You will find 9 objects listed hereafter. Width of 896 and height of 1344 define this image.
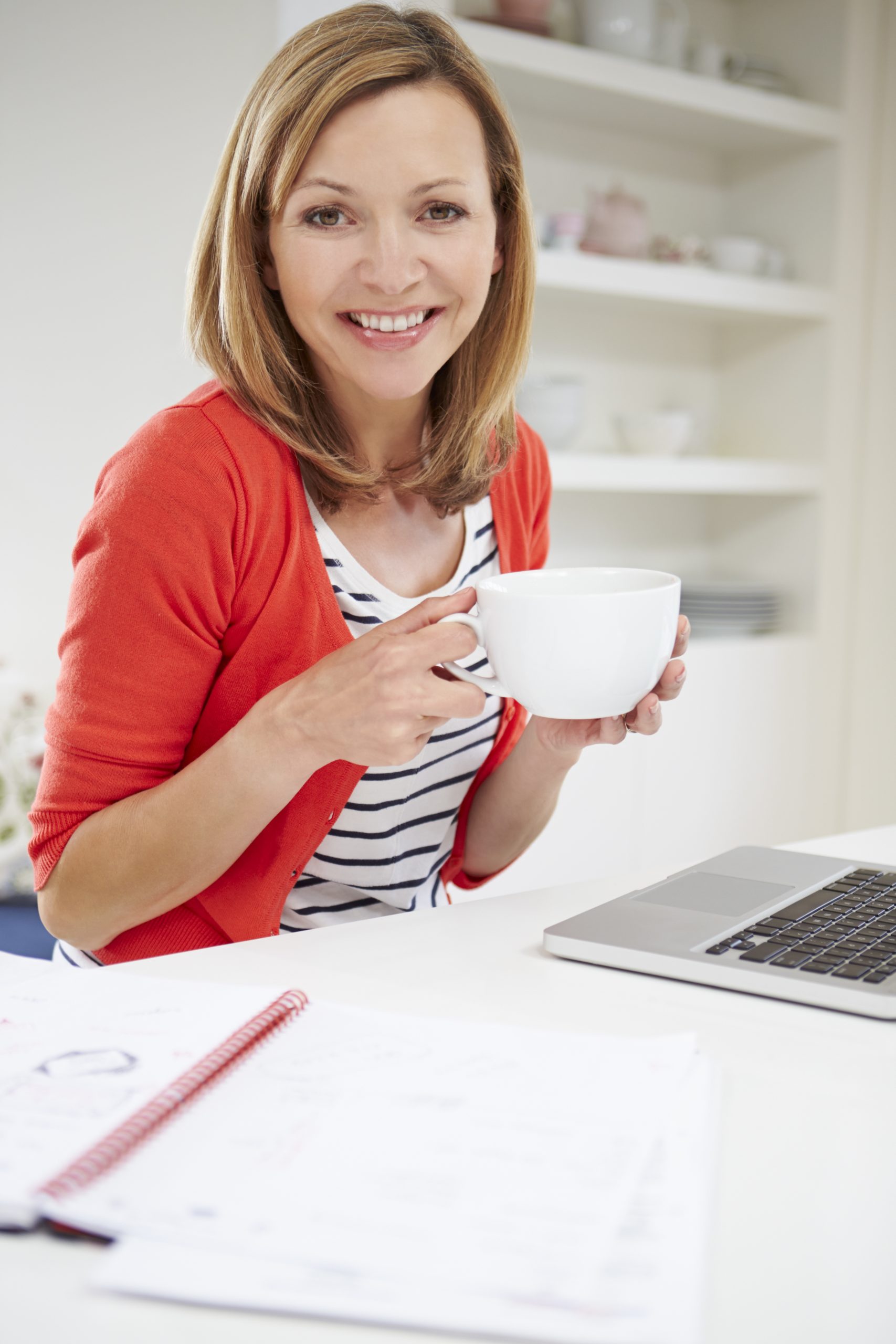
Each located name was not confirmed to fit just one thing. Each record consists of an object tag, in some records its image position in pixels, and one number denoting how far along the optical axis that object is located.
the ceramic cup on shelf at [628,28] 2.59
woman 0.93
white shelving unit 2.73
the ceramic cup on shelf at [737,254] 2.89
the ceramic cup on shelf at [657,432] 2.82
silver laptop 0.71
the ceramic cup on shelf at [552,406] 2.58
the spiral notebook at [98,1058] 0.46
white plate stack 2.96
